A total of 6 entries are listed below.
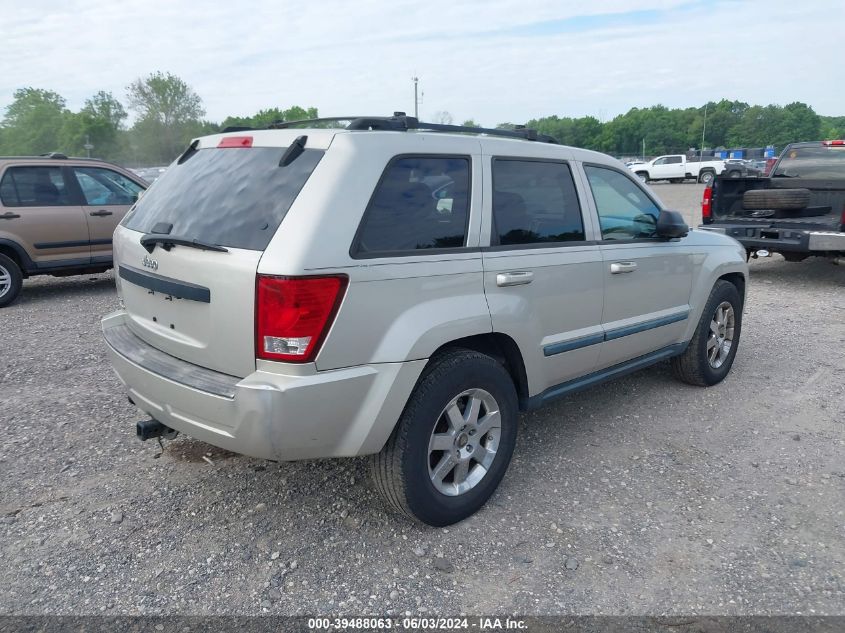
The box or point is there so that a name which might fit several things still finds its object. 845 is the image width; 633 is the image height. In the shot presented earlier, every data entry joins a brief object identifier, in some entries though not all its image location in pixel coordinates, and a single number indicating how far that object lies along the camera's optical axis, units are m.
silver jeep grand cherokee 2.53
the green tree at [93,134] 77.44
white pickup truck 36.22
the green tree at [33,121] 83.81
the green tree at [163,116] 85.81
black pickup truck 8.28
